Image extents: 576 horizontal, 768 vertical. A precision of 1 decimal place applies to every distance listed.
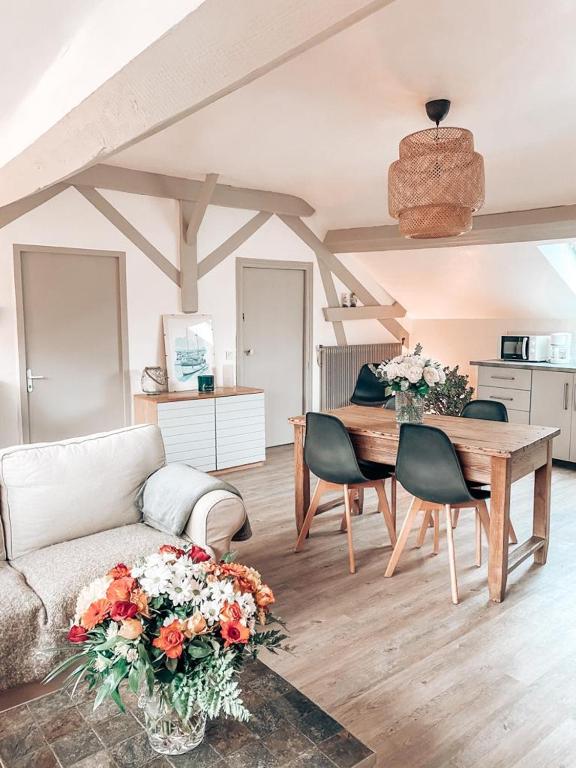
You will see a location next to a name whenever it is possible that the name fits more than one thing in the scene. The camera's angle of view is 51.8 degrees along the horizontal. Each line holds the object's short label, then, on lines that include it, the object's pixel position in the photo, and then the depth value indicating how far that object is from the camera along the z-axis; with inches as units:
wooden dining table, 119.9
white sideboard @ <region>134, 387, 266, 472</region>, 202.2
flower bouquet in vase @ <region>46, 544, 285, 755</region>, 53.7
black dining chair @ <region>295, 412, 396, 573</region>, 138.8
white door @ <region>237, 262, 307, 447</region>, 247.1
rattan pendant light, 127.6
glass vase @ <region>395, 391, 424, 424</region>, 144.3
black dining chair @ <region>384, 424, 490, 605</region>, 122.0
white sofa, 85.7
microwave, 242.8
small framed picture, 220.7
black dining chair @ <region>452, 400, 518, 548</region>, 155.1
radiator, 275.1
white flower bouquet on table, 139.3
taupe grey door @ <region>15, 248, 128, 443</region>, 190.9
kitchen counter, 222.1
